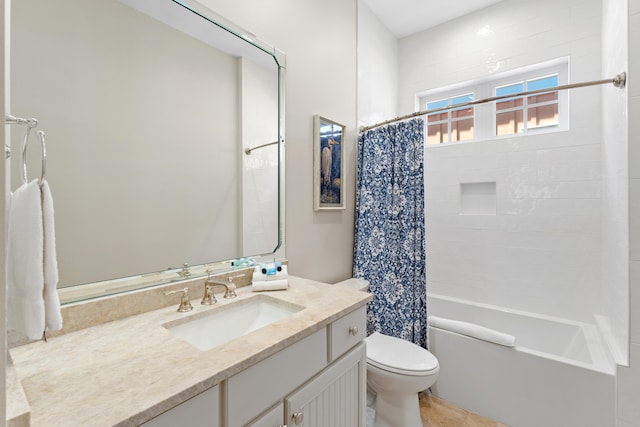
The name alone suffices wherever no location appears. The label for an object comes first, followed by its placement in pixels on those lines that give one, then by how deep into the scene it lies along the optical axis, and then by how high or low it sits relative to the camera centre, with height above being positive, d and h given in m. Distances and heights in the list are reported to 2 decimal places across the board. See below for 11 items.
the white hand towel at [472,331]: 1.75 -0.79
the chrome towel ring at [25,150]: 0.77 +0.17
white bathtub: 1.52 -0.99
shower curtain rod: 1.46 +0.67
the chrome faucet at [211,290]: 1.16 -0.34
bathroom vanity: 0.58 -0.38
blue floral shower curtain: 2.00 -0.15
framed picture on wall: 1.91 +0.32
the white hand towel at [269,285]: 1.31 -0.35
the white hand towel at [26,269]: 0.63 -0.13
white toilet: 1.53 -0.91
